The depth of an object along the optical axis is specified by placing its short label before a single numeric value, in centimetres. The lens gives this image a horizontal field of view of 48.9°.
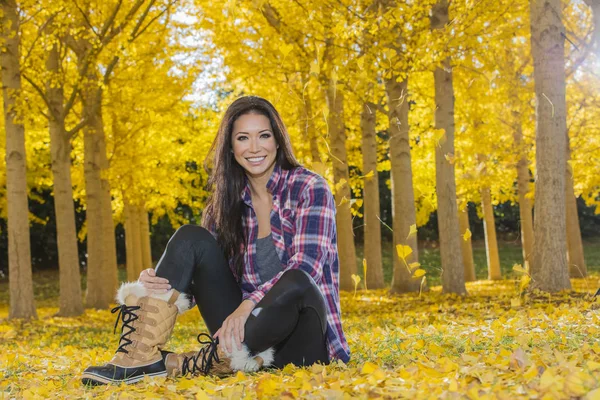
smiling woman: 309
